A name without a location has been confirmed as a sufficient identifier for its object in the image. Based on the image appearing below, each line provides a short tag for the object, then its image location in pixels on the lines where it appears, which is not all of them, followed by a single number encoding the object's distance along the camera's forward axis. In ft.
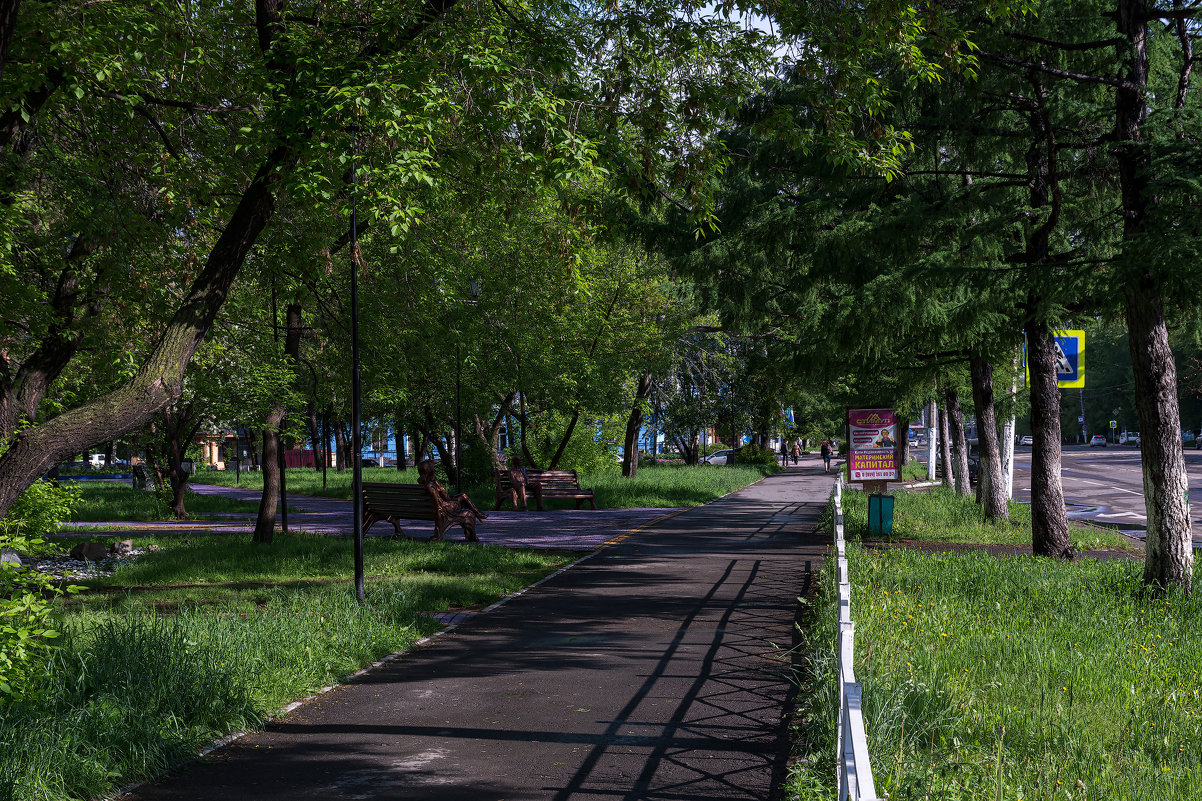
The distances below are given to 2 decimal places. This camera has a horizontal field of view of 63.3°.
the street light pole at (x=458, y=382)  82.28
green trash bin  57.36
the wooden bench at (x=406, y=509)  59.31
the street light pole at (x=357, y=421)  32.63
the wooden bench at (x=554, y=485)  88.43
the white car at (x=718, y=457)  225.21
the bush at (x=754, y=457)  188.34
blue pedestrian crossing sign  48.91
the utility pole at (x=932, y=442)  127.99
